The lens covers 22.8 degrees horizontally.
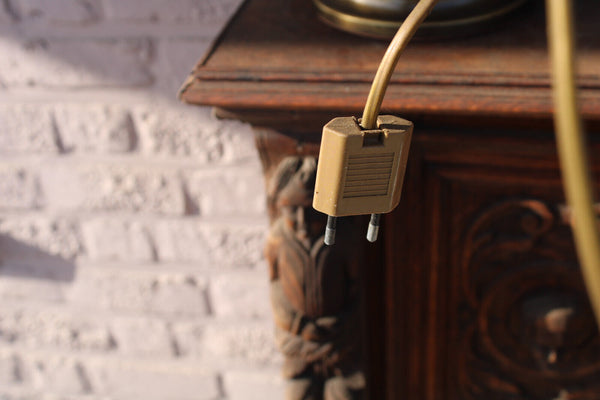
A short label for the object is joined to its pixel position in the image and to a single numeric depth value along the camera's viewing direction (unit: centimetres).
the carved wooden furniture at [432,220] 75
